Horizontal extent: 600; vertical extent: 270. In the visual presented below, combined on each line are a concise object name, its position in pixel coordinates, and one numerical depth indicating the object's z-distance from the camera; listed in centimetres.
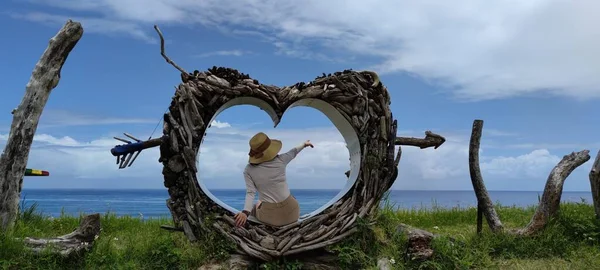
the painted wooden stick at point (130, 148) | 775
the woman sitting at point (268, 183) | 708
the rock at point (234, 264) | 690
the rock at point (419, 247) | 703
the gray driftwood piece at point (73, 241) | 707
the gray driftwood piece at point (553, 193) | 850
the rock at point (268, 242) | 708
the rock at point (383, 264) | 691
